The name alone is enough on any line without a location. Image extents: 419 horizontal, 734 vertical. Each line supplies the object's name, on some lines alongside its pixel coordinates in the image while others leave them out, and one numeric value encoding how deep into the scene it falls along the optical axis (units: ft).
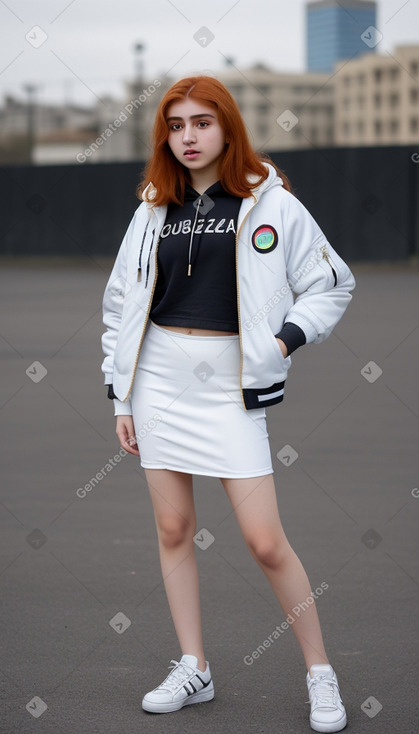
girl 11.21
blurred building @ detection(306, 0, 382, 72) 451.12
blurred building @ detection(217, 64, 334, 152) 366.84
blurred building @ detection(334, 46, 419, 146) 404.16
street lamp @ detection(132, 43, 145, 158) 149.27
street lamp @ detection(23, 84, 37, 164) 175.52
